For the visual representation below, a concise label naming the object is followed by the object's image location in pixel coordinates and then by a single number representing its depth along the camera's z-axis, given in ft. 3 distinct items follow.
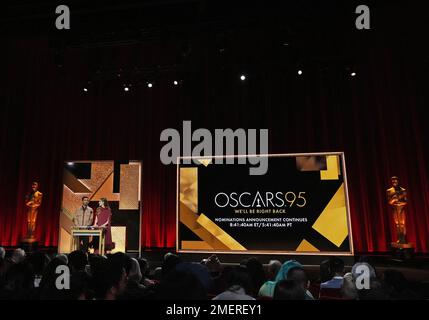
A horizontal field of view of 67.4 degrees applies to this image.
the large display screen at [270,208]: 20.45
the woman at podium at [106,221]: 21.33
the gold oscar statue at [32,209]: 22.02
